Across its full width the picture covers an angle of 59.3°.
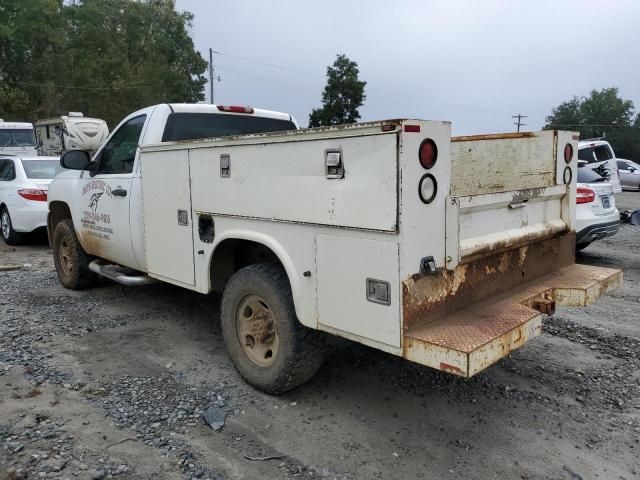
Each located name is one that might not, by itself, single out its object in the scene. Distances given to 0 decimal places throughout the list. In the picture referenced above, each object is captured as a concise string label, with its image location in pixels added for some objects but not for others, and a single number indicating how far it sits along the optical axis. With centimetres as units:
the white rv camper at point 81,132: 1825
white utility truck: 290
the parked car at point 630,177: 2559
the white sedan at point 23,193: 1009
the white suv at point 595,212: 812
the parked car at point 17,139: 1875
